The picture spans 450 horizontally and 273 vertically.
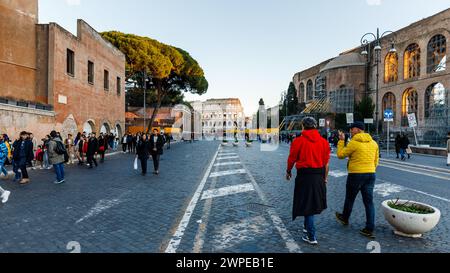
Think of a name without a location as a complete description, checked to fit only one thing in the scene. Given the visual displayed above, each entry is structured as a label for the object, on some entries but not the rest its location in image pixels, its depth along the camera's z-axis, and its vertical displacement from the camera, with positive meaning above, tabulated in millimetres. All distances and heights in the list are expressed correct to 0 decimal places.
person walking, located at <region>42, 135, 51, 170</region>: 12883 -1277
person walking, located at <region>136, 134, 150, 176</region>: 10844 -676
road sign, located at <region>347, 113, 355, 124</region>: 23500 +1287
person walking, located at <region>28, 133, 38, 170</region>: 13095 -1481
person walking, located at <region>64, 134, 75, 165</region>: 15148 -827
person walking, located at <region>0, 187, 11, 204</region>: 6673 -1469
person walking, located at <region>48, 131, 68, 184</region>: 8820 -659
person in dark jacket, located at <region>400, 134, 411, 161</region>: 18312 -597
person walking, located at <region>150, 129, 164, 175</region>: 11258 -584
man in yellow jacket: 4582 -502
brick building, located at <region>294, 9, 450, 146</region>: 28719 +7876
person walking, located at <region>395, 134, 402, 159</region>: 18688 -549
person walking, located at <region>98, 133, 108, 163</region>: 15272 -806
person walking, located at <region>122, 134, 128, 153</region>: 23188 -941
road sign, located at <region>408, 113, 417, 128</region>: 20002 +867
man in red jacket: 4113 -565
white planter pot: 4332 -1291
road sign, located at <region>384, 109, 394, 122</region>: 19844 +1242
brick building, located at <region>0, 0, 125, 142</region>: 17500 +3990
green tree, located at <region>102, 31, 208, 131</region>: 35188 +8680
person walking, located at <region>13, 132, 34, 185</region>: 8961 -703
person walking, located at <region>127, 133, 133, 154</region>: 22984 -811
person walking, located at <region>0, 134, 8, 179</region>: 8306 -607
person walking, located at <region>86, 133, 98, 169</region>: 13027 -829
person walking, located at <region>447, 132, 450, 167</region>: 14645 -858
